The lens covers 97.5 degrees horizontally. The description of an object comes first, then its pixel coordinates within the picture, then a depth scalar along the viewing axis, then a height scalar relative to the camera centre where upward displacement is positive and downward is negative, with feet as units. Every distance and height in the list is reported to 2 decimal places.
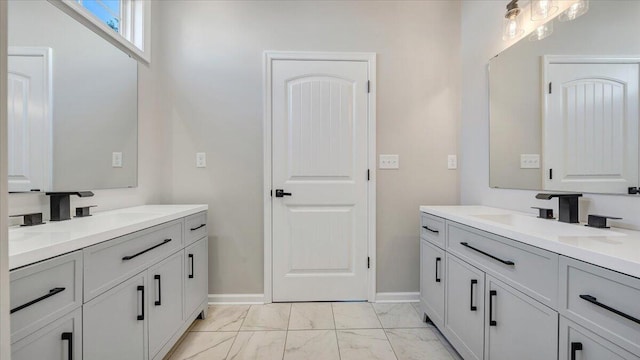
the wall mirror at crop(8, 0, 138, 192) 4.03 +1.29
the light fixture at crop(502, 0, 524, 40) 5.91 +3.45
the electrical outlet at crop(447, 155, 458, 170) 8.05 +0.56
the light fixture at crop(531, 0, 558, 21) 5.18 +3.28
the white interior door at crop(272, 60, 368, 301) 7.73 +0.03
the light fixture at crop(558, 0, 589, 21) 4.56 +2.86
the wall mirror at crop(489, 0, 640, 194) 3.91 +1.27
